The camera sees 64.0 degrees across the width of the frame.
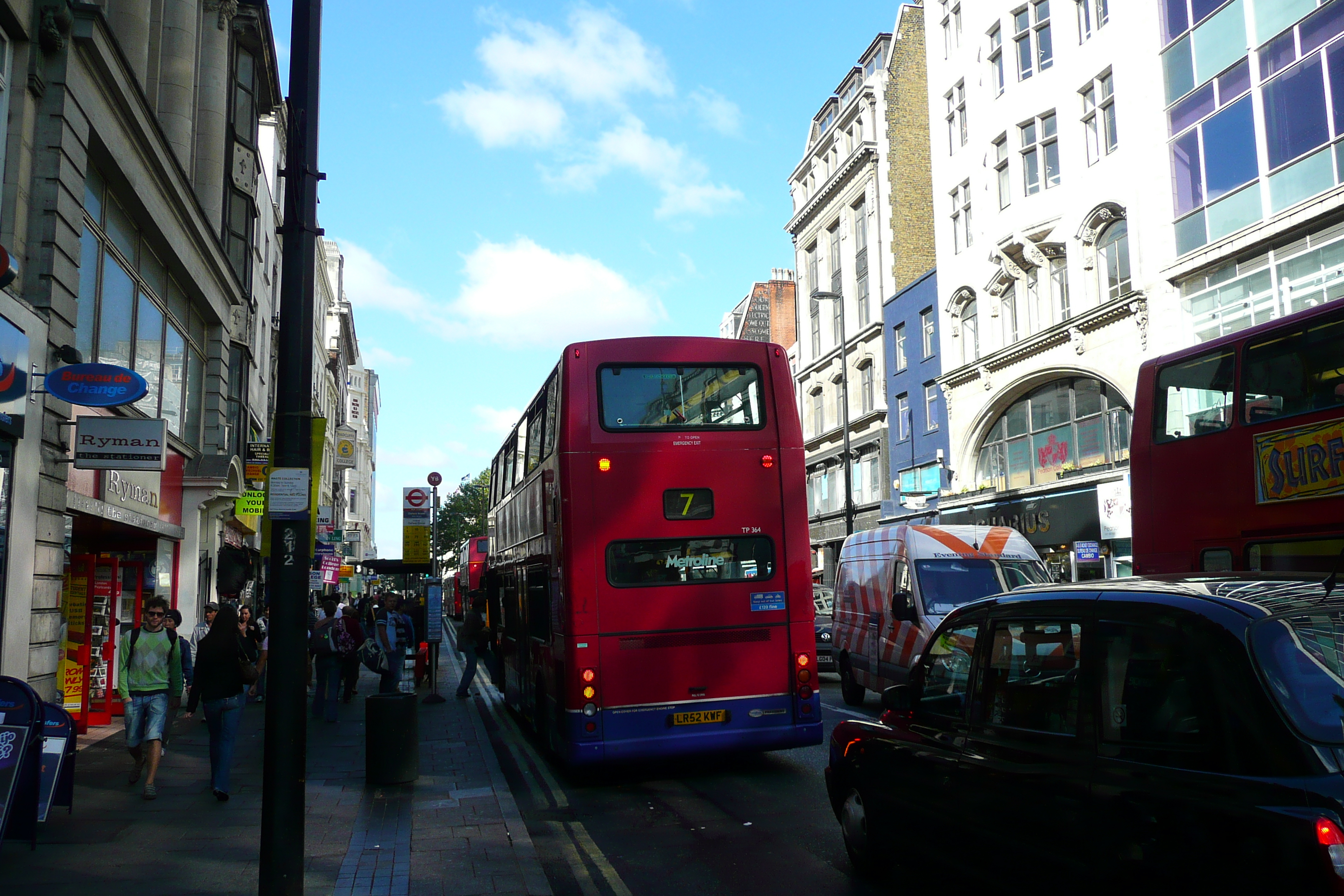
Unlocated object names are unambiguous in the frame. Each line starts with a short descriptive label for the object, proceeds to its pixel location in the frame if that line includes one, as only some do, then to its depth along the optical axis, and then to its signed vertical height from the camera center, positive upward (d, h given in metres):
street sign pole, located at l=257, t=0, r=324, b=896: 5.71 +0.56
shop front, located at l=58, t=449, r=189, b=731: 13.72 +0.53
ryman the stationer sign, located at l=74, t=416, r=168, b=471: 11.91 +1.75
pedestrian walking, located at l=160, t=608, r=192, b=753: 10.04 -0.53
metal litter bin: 10.07 -1.36
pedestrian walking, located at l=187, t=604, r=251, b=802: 9.36 -0.75
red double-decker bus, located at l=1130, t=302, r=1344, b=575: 7.94 +1.03
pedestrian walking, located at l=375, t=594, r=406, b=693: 17.31 -0.76
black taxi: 3.41 -0.58
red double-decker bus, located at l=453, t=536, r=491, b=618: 46.03 +1.24
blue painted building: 35.41 +6.37
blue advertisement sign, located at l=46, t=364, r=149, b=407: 10.52 +2.14
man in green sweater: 9.44 -0.67
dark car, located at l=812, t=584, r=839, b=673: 20.91 -0.99
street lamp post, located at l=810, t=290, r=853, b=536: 33.78 +3.93
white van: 14.17 +0.08
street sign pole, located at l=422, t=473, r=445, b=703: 18.97 -0.54
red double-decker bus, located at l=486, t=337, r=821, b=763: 9.83 +0.36
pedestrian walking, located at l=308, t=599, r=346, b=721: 15.77 -0.93
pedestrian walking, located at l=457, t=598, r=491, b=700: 18.64 -0.74
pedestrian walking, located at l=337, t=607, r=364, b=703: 17.25 -0.99
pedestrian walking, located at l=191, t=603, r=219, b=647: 16.67 -0.48
